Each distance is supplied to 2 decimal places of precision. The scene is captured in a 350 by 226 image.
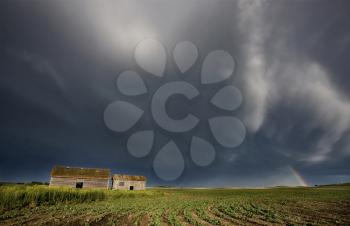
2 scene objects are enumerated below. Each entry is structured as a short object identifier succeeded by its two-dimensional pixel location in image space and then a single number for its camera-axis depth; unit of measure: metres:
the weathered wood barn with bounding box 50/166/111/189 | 47.94
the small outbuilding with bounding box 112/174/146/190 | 58.97
